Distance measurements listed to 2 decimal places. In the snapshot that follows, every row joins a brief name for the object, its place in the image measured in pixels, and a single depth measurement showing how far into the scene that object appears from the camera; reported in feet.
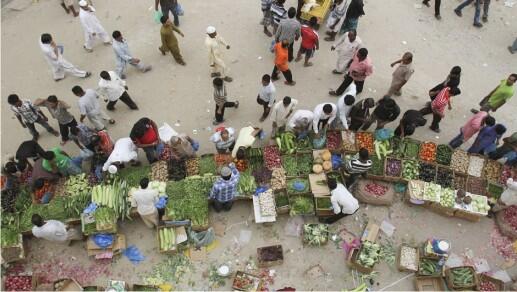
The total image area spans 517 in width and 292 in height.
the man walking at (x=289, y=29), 31.82
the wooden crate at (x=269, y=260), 25.59
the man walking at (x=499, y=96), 28.55
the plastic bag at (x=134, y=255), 26.13
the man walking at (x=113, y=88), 29.27
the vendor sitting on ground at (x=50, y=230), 23.36
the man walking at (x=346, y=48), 31.02
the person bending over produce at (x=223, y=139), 26.86
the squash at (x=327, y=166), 28.14
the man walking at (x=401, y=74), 29.65
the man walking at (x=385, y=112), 27.91
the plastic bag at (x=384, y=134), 28.96
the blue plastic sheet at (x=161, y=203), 26.16
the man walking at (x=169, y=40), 32.15
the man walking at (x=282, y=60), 30.86
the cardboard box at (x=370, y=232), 26.94
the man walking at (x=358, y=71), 29.84
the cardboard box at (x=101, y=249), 25.76
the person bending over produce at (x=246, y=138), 27.58
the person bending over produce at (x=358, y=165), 25.68
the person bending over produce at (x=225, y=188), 24.61
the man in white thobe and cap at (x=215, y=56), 31.10
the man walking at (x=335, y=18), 35.53
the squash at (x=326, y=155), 28.48
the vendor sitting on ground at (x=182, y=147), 26.34
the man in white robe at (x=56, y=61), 31.42
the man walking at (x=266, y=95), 27.98
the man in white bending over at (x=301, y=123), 27.78
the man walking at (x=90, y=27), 33.99
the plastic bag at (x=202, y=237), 26.14
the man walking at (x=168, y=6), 35.81
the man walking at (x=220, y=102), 27.97
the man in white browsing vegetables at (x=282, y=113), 27.68
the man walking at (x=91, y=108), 27.84
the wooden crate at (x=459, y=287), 24.56
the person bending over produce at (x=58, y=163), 25.30
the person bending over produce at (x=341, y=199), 24.67
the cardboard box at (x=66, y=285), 24.24
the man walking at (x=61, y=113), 27.35
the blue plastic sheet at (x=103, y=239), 25.55
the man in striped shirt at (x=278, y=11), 34.33
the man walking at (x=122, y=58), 31.78
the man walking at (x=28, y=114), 27.22
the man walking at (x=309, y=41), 32.89
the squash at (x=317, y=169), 27.81
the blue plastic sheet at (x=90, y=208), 25.70
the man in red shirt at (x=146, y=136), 25.96
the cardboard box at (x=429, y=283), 25.14
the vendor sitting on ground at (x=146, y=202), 23.75
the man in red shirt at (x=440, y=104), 29.32
